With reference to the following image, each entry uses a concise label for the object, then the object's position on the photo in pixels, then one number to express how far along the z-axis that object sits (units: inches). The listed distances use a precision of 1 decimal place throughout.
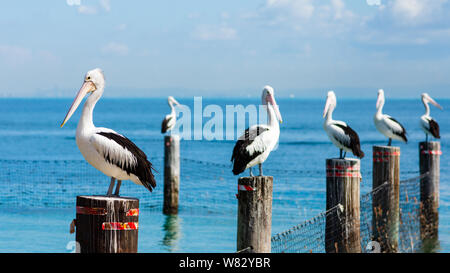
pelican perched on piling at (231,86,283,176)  295.3
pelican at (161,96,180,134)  764.3
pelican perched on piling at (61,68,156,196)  208.8
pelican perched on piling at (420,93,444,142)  619.7
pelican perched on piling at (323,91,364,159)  391.9
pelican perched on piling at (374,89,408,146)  538.3
